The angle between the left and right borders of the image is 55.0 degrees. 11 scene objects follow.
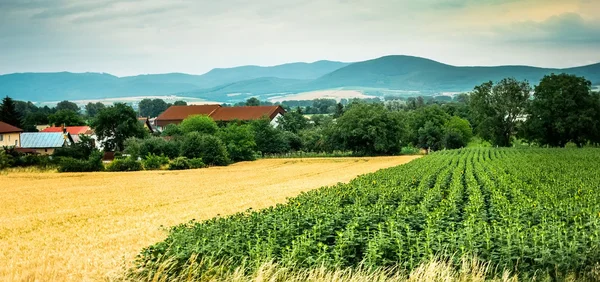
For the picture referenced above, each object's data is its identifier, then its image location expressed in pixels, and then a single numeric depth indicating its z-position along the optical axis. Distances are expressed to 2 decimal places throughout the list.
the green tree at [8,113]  102.09
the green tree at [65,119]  126.12
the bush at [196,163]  64.88
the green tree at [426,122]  111.19
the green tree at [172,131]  91.81
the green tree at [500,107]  93.88
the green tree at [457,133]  108.75
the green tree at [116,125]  85.38
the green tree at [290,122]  107.81
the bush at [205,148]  68.00
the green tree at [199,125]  88.69
